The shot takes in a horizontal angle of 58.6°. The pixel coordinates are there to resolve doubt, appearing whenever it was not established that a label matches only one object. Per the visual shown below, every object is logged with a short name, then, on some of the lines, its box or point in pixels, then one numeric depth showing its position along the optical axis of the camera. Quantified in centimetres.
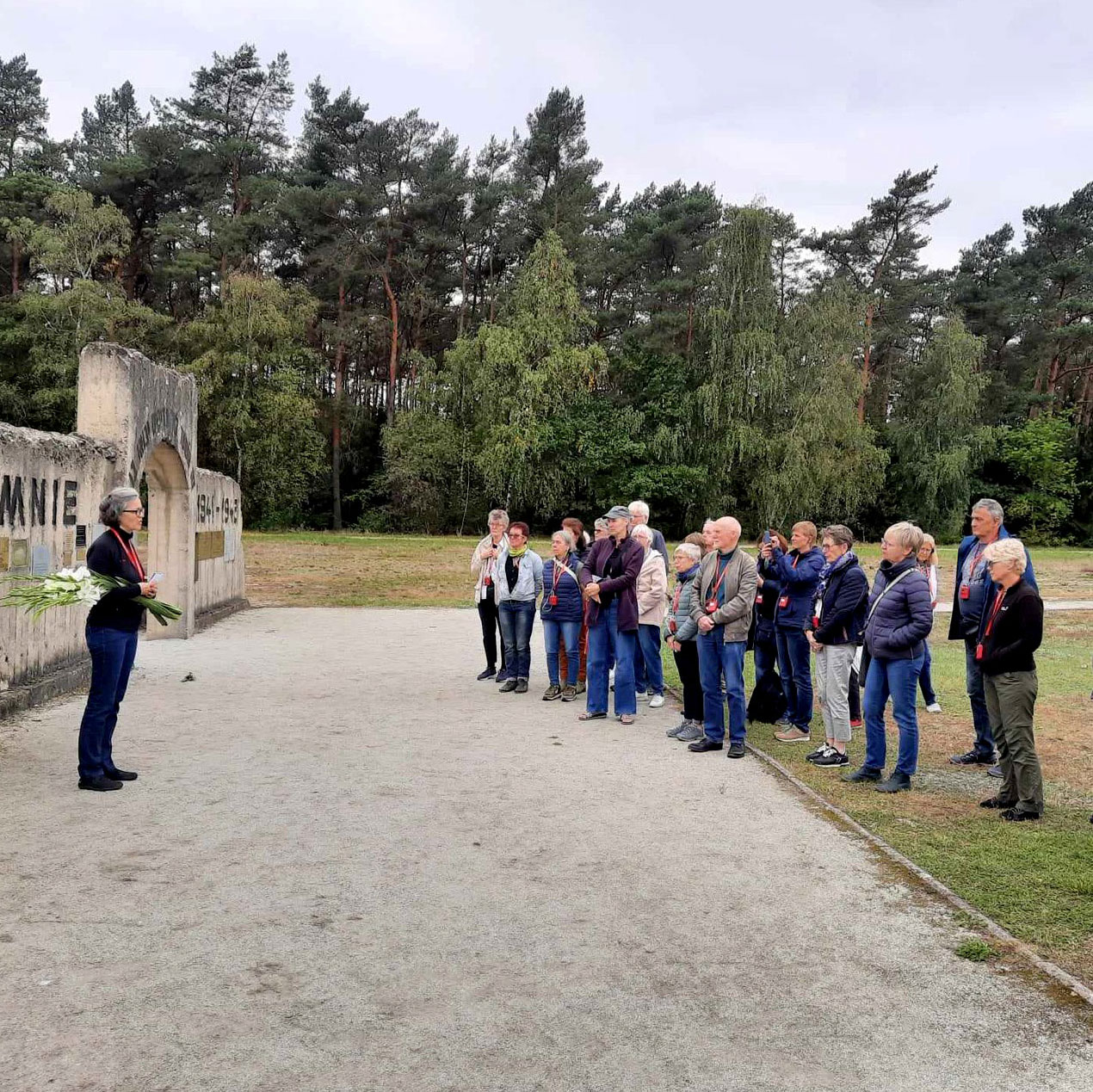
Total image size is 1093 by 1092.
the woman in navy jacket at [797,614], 845
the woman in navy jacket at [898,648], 690
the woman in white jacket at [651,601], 954
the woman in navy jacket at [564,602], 998
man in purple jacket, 908
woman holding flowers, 650
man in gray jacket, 774
